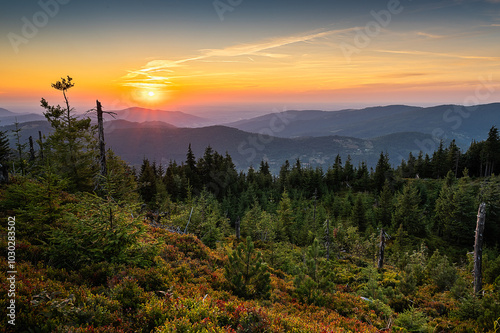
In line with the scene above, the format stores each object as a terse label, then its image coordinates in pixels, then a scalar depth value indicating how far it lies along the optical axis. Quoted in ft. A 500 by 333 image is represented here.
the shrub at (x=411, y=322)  35.55
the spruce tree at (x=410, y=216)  154.30
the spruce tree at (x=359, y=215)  167.53
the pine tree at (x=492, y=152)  241.96
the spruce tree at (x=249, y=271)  37.22
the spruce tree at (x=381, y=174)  241.14
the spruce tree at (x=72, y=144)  83.61
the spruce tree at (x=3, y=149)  85.30
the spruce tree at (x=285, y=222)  140.05
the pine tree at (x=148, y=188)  177.17
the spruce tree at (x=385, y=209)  176.45
